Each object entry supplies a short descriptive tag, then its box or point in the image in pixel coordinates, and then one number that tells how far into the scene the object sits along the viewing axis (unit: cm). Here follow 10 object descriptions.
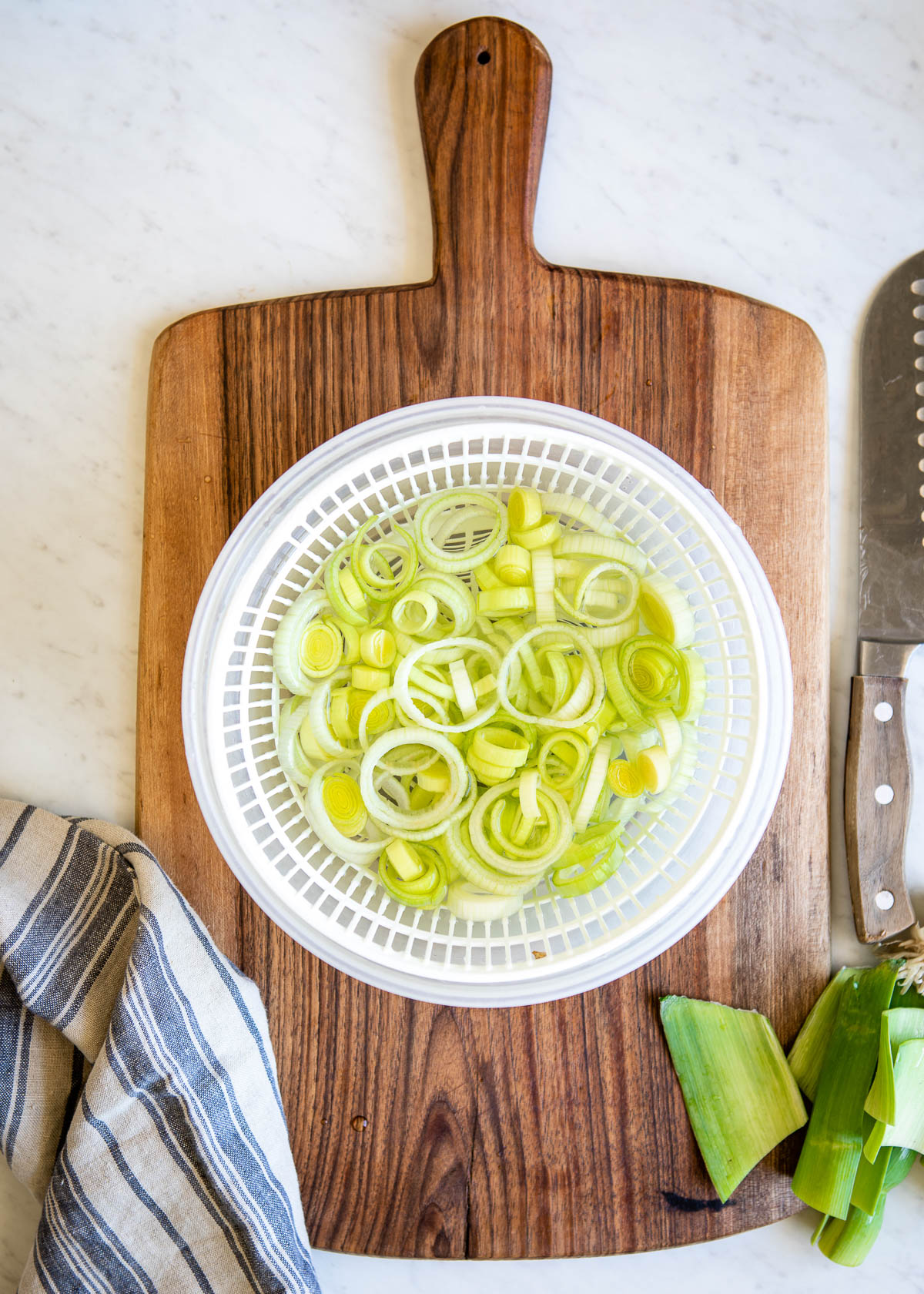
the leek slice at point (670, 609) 90
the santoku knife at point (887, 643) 97
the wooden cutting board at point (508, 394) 94
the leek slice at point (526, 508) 92
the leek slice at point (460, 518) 92
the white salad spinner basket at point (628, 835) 87
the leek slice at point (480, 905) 90
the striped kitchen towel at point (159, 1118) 88
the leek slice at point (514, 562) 93
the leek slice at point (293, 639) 91
